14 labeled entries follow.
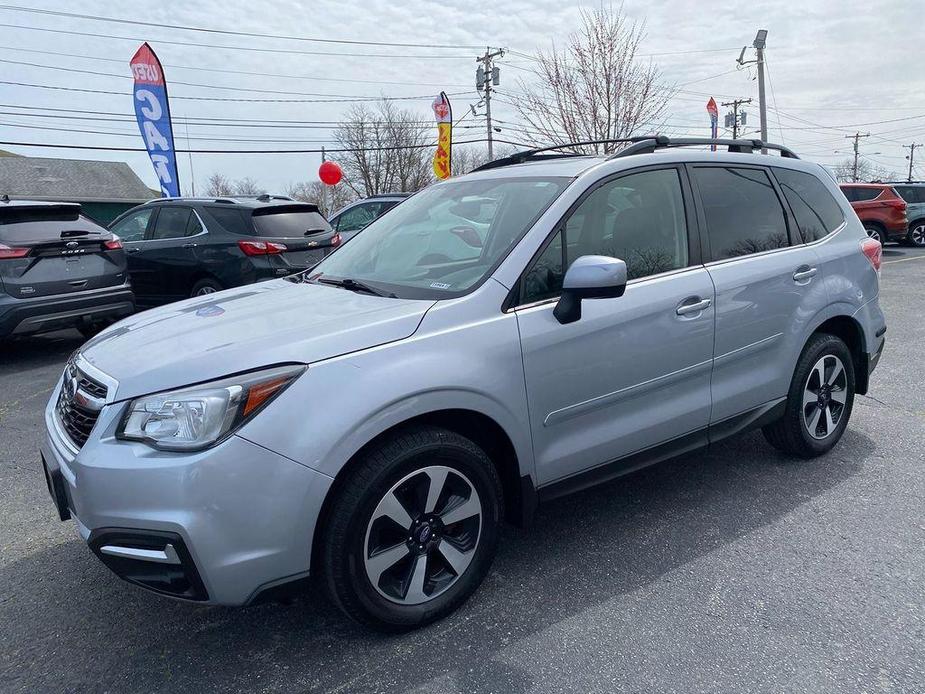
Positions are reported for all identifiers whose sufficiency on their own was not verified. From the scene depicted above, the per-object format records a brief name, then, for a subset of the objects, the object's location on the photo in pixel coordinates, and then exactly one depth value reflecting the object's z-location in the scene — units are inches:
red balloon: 822.7
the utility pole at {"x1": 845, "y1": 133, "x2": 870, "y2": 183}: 3403.1
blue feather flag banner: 597.3
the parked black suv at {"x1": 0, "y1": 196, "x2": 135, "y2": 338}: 264.8
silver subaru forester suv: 86.7
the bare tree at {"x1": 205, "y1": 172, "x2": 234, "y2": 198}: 2859.0
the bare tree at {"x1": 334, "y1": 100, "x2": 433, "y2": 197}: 2103.8
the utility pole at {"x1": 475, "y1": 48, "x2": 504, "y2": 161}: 1643.7
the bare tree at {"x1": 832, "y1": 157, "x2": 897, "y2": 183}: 3430.1
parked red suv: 677.3
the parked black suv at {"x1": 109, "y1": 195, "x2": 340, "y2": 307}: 324.2
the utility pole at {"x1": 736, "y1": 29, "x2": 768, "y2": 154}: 1173.7
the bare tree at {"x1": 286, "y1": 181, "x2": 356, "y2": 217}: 2470.5
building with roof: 2018.9
